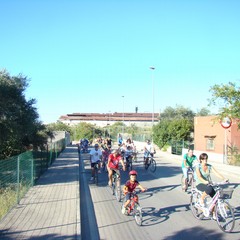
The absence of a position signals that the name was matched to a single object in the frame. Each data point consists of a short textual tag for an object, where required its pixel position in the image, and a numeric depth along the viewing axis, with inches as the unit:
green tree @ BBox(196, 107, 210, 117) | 2938.1
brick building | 1068.0
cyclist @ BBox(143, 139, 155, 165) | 667.8
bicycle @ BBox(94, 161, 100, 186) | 495.9
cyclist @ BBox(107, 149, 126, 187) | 416.9
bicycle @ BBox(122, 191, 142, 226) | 269.4
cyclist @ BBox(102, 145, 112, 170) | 684.8
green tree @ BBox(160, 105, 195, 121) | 2854.9
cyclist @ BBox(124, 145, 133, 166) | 676.9
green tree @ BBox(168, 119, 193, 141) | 1382.5
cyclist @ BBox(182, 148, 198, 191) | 421.4
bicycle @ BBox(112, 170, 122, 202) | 373.1
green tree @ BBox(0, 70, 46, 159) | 544.5
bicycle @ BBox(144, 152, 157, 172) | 665.0
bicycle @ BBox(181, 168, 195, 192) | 424.6
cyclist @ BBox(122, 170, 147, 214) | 289.7
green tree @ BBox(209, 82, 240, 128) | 713.7
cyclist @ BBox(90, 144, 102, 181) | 502.3
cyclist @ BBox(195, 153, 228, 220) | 270.6
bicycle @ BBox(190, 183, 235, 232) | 250.3
